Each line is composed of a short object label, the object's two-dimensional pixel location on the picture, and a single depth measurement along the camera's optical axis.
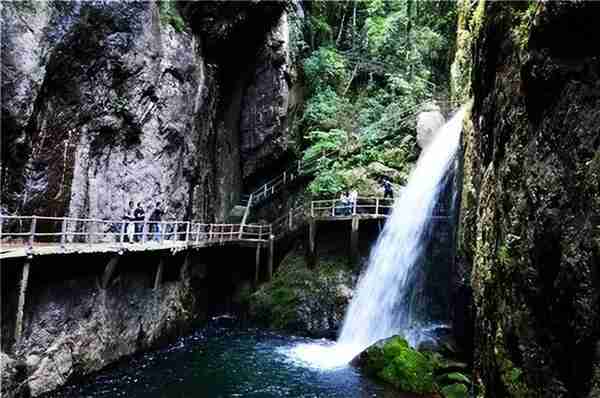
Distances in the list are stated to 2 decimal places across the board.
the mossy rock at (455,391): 12.94
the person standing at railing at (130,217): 15.00
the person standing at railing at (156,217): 18.02
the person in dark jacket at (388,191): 22.30
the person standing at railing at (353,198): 21.46
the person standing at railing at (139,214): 17.02
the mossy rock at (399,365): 13.51
